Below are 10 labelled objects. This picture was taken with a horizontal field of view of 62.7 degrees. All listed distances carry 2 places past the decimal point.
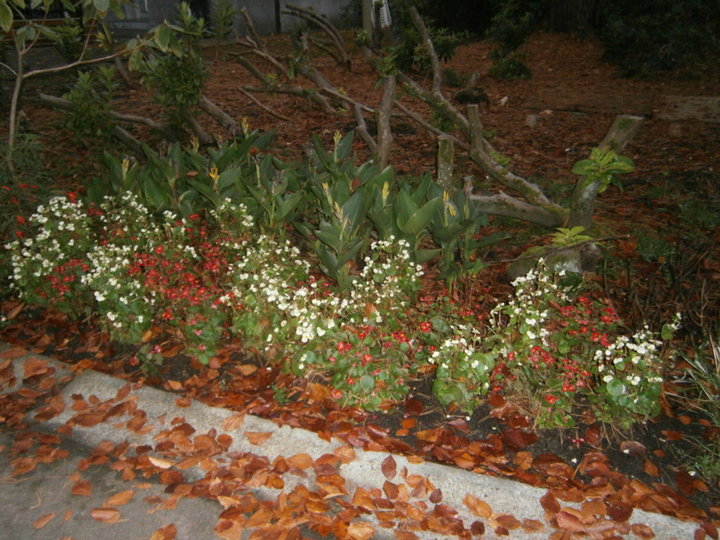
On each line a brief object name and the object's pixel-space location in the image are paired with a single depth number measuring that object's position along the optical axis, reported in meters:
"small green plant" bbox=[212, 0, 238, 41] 7.45
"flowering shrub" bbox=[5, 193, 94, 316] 3.48
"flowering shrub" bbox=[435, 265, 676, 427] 2.61
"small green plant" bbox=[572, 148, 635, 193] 3.92
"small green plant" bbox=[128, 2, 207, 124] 5.49
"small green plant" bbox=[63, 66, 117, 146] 5.42
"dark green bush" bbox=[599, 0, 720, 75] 8.74
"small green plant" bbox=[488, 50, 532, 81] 8.98
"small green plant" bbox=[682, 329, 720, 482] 2.50
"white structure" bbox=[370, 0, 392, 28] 10.32
